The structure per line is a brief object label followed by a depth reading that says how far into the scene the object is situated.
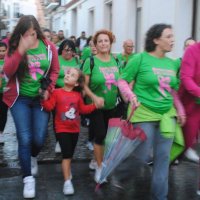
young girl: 4.94
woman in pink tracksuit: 4.52
